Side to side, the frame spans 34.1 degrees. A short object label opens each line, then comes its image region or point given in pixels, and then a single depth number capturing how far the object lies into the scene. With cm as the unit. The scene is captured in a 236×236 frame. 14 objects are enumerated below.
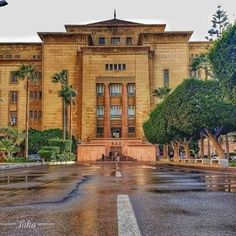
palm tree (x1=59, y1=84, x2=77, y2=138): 6669
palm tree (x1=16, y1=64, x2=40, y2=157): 5881
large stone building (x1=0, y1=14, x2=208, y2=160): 8088
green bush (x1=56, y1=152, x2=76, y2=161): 5672
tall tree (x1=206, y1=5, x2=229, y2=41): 6328
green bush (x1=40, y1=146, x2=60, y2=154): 5466
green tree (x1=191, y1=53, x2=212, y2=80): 5844
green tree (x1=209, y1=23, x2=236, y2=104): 2455
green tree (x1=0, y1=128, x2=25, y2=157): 5881
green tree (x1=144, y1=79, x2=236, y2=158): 4038
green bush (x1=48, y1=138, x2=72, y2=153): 5806
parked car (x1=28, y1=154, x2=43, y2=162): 6132
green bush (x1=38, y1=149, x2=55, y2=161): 5350
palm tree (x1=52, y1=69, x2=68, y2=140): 6807
